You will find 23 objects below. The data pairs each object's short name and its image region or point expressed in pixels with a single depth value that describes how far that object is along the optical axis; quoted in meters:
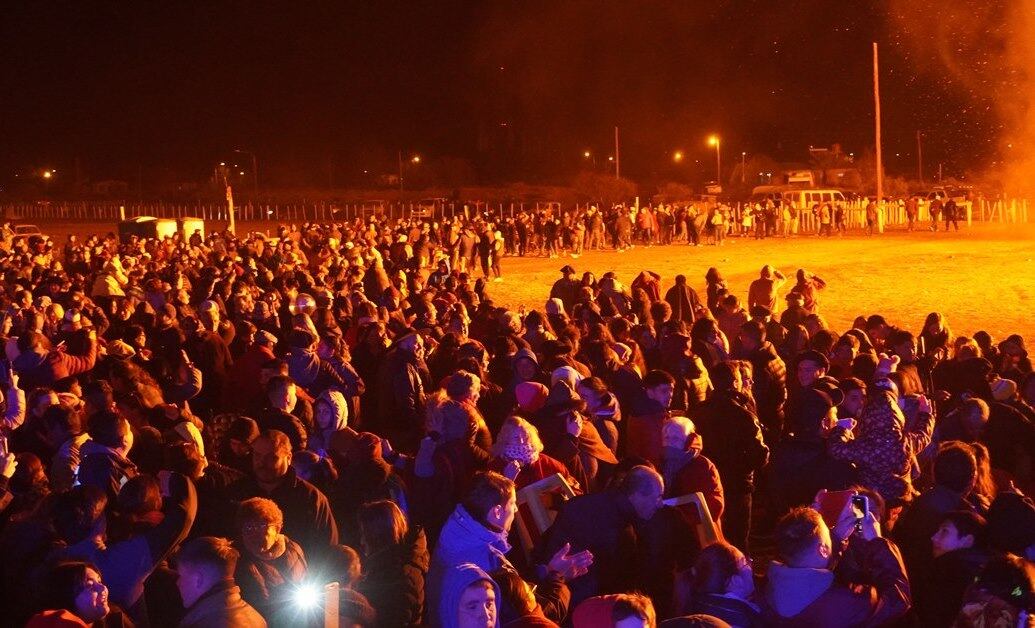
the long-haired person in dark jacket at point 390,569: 4.17
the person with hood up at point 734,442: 6.32
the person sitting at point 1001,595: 3.45
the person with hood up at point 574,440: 5.77
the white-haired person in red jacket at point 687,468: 5.25
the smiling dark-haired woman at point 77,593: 3.70
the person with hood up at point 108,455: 5.06
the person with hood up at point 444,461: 5.47
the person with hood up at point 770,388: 8.06
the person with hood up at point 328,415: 6.12
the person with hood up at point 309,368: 7.91
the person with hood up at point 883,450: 5.61
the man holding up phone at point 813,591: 3.82
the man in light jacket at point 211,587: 3.64
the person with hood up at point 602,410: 6.52
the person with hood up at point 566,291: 13.27
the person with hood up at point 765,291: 12.72
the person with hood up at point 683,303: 12.10
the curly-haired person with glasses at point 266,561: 3.96
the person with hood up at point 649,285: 12.95
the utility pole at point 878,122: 34.44
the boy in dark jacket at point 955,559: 4.27
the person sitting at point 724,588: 3.78
